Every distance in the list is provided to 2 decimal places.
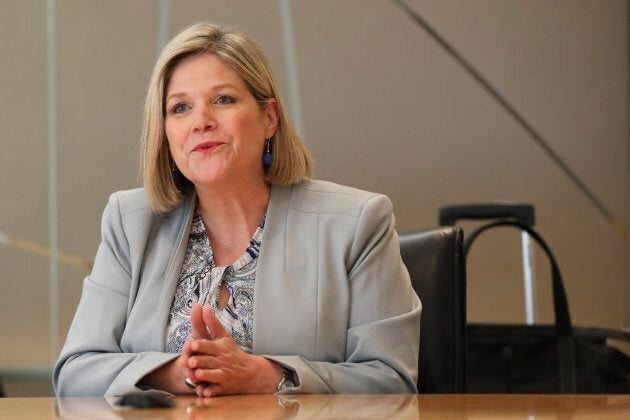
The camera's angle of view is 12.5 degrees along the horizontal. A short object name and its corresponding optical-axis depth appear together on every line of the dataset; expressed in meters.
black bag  4.50
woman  3.77
